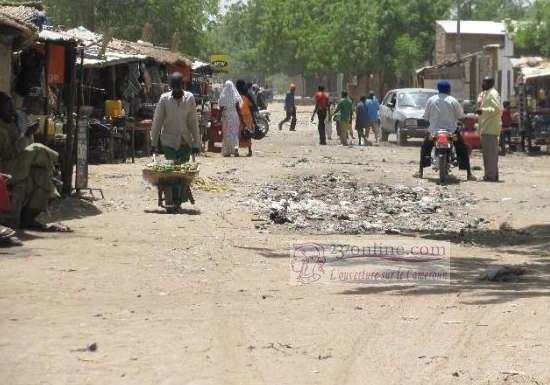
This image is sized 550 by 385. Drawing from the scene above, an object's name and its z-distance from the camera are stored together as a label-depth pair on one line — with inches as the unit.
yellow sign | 1379.4
